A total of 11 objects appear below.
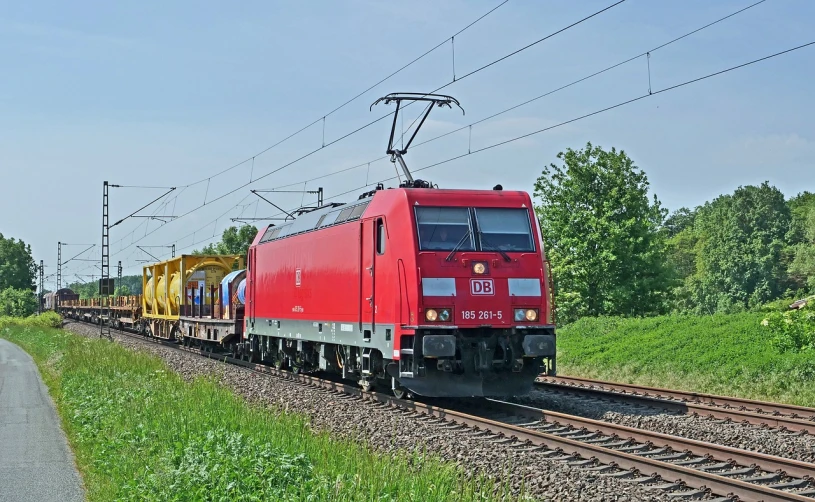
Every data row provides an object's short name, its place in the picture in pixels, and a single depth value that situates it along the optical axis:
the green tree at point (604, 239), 43.09
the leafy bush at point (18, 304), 80.62
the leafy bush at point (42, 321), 58.50
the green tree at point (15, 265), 115.44
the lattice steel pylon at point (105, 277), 39.25
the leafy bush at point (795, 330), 17.88
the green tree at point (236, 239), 92.19
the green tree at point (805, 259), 62.34
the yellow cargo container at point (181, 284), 34.00
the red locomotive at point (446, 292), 14.18
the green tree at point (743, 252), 74.06
